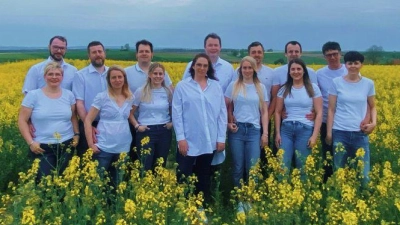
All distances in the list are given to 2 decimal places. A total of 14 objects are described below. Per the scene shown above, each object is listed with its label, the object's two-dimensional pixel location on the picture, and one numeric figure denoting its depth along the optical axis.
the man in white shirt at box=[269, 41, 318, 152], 7.28
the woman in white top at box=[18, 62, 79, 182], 6.20
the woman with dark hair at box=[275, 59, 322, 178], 6.76
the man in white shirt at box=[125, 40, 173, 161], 6.94
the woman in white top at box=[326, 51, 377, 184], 6.68
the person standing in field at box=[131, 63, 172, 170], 6.66
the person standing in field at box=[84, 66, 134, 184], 6.43
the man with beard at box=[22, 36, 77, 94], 7.11
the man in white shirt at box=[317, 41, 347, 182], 7.31
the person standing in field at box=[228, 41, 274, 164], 7.32
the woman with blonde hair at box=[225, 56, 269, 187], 6.75
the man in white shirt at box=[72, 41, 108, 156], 6.76
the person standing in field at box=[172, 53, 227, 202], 6.52
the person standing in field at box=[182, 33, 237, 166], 7.39
